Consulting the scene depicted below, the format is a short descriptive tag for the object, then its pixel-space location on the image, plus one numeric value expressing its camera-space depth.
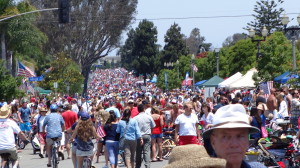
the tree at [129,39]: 178.12
